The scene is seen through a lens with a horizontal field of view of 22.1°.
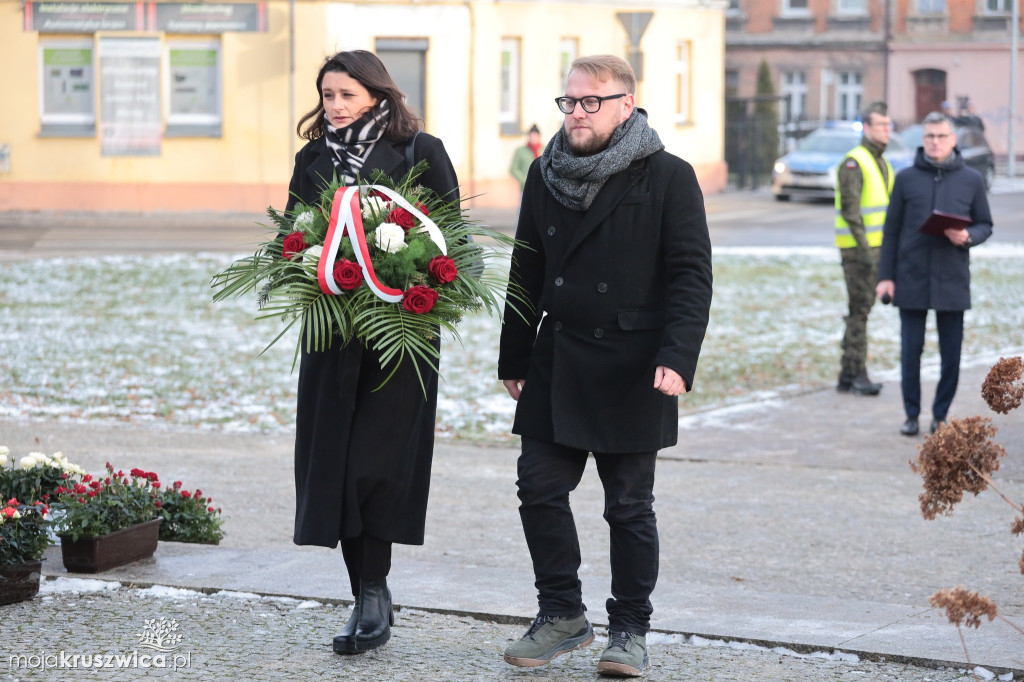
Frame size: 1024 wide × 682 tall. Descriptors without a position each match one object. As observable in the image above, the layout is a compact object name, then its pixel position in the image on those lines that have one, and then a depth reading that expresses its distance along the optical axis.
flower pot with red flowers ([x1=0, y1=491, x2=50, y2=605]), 8.87
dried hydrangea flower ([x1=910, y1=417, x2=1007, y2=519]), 6.10
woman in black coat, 8.12
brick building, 84.77
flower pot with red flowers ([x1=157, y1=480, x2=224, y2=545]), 10.56
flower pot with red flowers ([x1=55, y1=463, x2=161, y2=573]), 9.57
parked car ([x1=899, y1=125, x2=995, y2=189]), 64.20
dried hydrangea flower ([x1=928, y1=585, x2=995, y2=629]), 5.69
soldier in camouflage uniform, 17.90
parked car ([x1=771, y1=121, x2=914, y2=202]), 55.32
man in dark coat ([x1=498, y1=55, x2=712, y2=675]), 7.80
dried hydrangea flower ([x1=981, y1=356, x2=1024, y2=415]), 6.59
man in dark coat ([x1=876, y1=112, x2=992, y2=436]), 15.35
